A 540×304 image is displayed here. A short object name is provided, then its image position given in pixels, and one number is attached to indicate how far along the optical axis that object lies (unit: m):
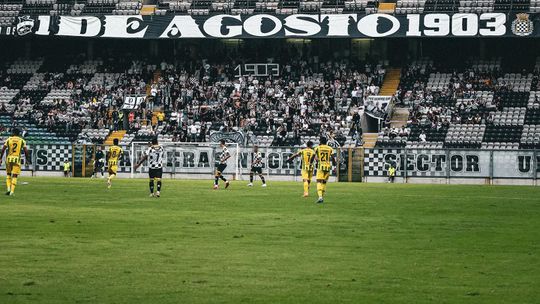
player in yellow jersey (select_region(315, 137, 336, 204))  37.03
